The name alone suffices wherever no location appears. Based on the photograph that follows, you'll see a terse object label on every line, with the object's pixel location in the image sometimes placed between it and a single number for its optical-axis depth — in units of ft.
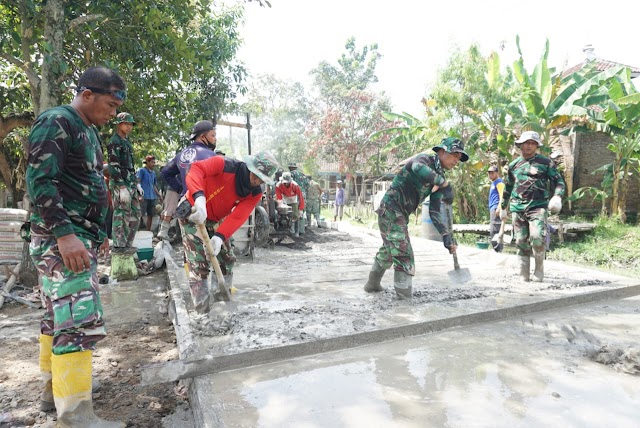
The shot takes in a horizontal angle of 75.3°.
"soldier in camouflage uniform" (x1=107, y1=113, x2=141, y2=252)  18.01
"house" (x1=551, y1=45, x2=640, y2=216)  43.55
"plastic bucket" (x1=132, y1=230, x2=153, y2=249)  21.12
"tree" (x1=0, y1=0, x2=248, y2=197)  15.79
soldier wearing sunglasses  6.98
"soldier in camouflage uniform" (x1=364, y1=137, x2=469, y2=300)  14.23
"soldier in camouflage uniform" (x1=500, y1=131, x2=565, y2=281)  17.31
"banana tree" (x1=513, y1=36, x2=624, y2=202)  33.53
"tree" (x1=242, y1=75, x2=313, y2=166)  102.68
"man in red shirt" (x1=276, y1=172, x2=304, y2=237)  30.42
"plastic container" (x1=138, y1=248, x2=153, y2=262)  21.24
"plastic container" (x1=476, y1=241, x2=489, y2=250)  29.89
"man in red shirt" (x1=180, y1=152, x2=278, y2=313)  12.00
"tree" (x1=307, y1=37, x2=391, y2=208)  82.23
